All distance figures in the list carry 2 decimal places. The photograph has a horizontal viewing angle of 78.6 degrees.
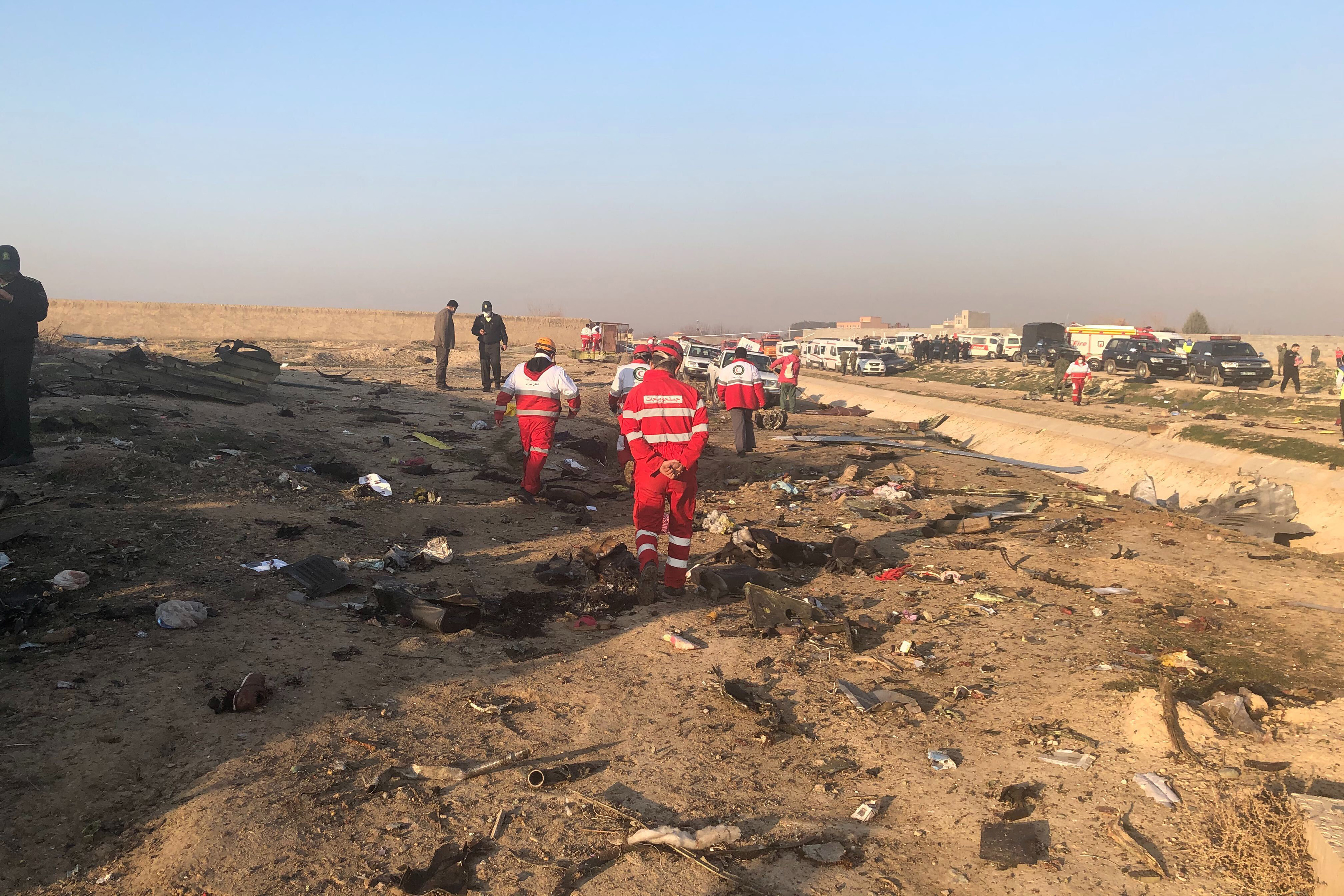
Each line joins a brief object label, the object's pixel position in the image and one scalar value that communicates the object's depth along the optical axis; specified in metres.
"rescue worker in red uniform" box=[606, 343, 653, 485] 8.98
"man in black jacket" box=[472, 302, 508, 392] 17.06
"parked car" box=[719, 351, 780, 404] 21.22
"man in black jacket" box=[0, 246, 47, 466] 7.89
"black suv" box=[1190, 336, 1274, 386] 25.95
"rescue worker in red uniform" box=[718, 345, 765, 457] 12.54
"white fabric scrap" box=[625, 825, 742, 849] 3.55
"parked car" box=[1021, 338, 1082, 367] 37.16
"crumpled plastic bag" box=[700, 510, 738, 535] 9.23
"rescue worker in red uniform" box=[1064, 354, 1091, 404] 23.11
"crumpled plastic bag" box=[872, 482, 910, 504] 11.05
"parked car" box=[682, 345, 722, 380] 26.52
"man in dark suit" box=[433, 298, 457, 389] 17.66
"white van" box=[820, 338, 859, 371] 44.12
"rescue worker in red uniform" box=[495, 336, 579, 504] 9.20
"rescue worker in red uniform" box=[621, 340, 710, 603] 6.86
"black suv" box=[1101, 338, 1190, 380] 28.64
